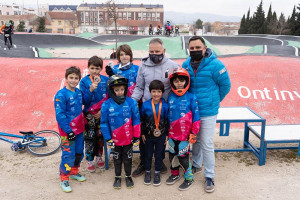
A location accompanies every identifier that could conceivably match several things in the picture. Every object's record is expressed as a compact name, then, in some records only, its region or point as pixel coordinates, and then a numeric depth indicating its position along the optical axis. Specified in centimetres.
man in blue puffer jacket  341
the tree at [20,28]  4825
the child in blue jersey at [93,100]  381
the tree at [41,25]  5303
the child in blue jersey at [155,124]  348
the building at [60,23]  7514
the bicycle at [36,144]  484
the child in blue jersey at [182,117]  344
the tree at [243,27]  4953
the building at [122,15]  8026
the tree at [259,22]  4509
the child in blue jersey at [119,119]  349
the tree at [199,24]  9054
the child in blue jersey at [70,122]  344
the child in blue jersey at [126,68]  392
